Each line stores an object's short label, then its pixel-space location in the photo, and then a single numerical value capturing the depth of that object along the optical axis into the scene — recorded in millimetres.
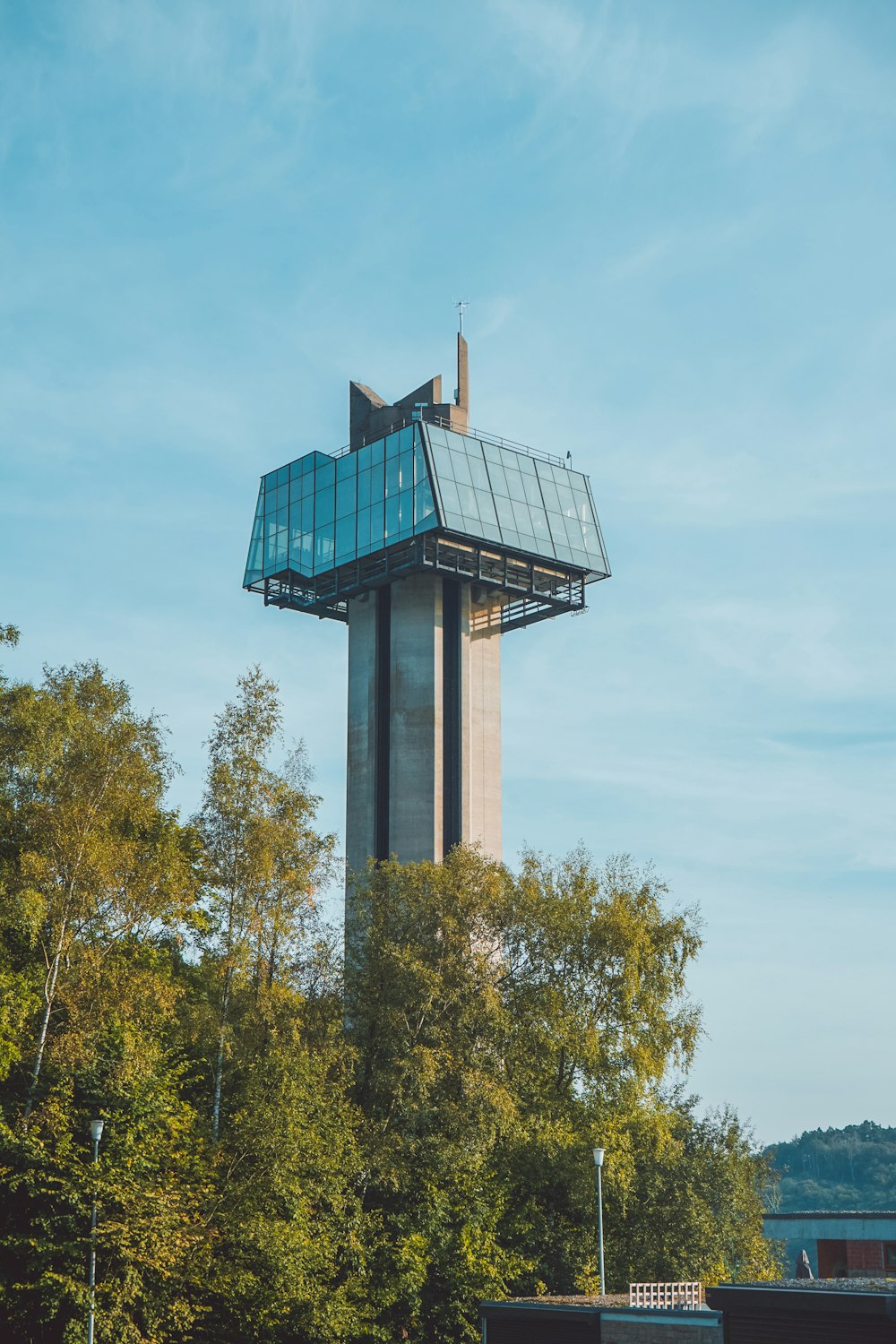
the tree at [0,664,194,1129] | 41562
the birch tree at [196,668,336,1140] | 44188
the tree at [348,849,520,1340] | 43375
